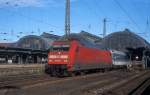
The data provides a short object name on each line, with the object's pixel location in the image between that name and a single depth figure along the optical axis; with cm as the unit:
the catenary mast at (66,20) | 3907
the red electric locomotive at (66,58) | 3572
